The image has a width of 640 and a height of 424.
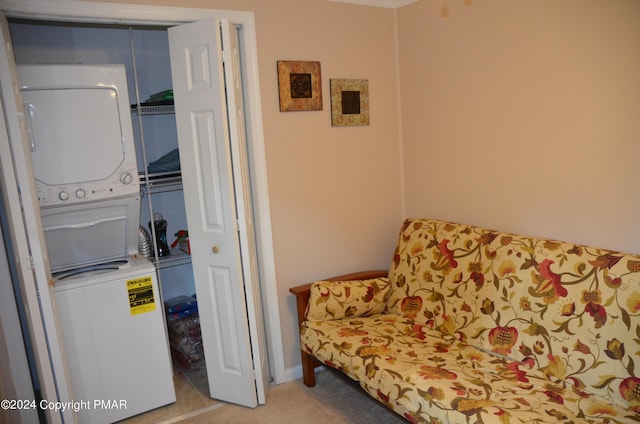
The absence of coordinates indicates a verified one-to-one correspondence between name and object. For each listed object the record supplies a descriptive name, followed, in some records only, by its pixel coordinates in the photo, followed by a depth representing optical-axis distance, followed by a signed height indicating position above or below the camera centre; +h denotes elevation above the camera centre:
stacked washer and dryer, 2.43 -0.48
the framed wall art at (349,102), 2.93 +0.14
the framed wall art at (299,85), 2.74 +0.25
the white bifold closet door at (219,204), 2.39 -0.36
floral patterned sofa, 1.81 -0.99
